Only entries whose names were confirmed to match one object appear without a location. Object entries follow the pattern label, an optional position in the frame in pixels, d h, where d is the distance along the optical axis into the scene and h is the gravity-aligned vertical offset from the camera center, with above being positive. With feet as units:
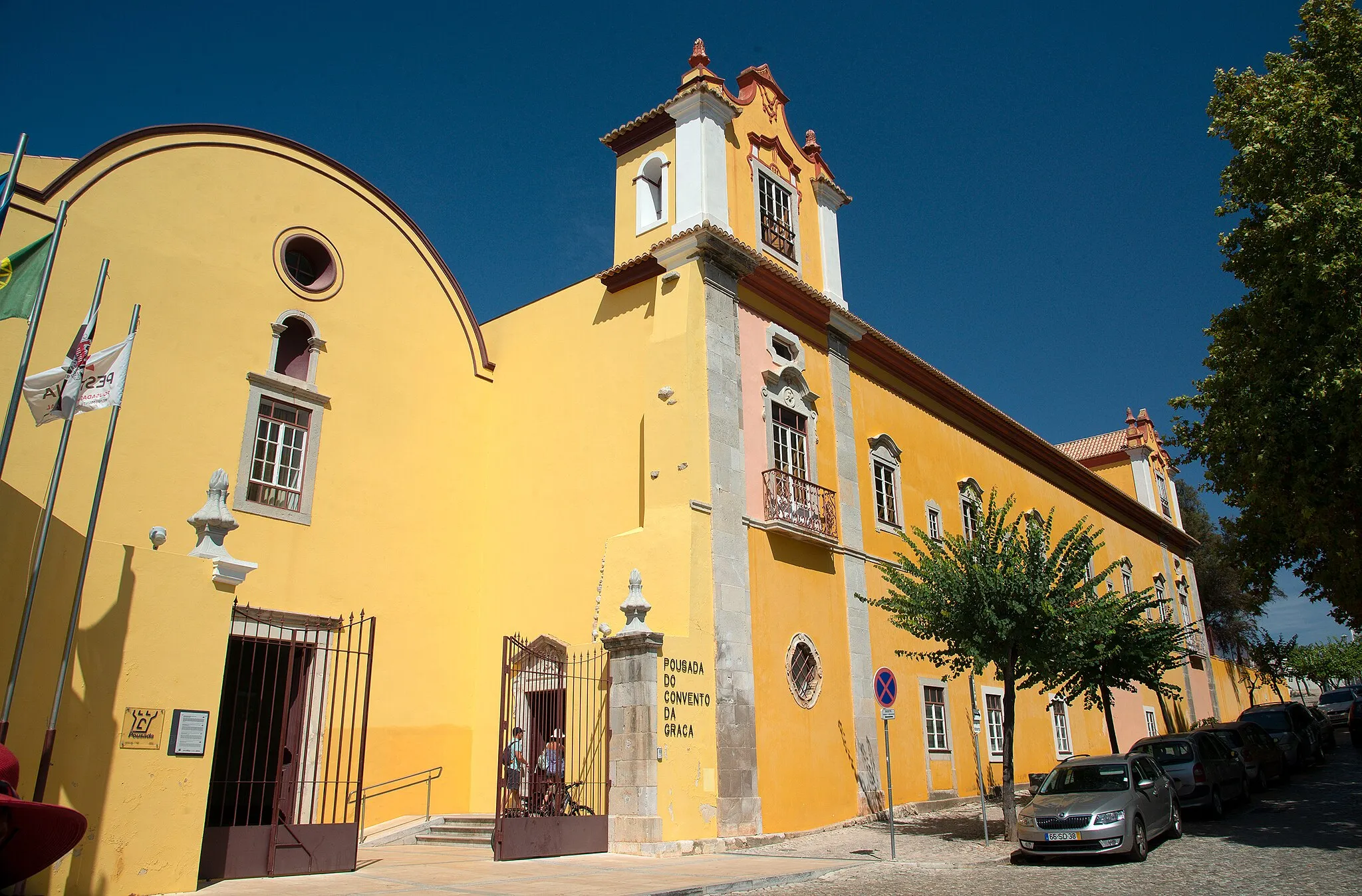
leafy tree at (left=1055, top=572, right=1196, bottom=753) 49.76 +5.85
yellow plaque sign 26.89 +1.02
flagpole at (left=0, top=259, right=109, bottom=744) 23.59 +4.05
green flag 26.37 +12.97
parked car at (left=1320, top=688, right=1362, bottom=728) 123.95 +5.65
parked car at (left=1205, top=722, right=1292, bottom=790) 59.47 +0.01
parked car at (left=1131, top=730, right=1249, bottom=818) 48.98 -0.87
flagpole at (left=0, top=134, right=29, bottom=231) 25.91 +15.11
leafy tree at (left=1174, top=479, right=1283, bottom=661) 147.43 +22.10
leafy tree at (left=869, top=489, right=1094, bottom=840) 45.32 +7.14
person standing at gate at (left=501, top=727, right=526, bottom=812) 39.83 -0.16
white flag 27.81 +10.80
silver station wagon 36.60 -2.19
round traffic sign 40.75 +2.79
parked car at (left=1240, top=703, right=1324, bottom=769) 72.43 +1.60
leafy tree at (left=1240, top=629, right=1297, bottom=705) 130.11 +11.78
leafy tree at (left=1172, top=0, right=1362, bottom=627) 40.24 +19.62
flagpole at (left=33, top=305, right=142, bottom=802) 24.36 +2.23
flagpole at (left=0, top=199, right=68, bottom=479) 24.35 +11.09
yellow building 43.06 +15.38
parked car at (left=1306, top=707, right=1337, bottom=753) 88.63 +1.65
